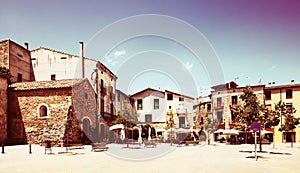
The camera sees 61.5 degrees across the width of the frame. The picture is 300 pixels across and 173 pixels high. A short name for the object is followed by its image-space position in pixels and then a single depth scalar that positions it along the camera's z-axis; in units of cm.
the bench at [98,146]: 1811
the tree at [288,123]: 2470
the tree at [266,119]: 1773
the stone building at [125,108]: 2744
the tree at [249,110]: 1709
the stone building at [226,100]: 3653
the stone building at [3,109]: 2254
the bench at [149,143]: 2229
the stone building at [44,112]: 2311
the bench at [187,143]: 2654
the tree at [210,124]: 3457
